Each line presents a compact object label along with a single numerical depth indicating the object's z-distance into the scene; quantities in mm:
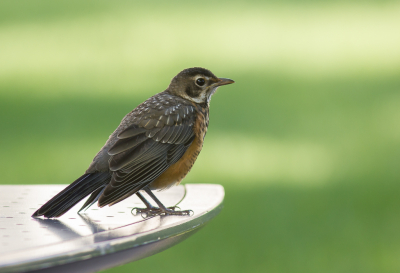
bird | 4455
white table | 4286
